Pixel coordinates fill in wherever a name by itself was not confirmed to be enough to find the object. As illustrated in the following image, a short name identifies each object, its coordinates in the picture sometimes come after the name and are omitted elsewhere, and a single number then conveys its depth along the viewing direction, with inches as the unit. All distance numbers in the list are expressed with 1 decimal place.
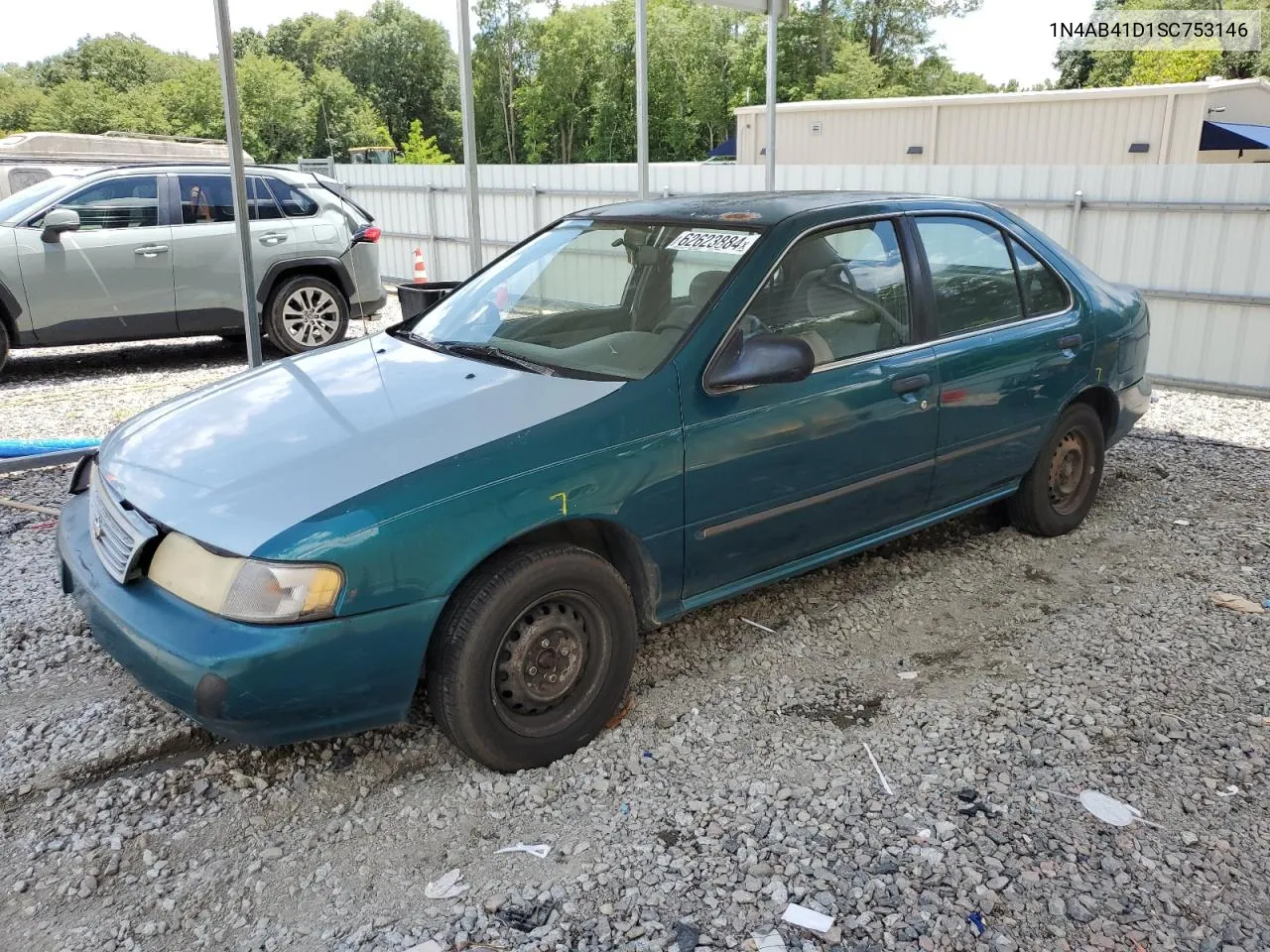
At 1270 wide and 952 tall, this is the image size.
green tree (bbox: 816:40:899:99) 1978.3
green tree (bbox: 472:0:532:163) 2689.5
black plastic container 260.6
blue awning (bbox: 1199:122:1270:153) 749.3
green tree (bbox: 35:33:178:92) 2898.6
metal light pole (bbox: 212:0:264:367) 213.3
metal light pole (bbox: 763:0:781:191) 356.5
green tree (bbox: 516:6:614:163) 2468.0
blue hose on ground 244.1
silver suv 343.6
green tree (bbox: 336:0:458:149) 2765.7
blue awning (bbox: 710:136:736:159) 1456.7
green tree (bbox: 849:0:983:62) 2194.9
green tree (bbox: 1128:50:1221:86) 1422.2
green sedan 107.3
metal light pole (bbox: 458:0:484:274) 289.7
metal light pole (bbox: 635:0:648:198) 344.8
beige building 746.8
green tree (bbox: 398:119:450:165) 2059.5
